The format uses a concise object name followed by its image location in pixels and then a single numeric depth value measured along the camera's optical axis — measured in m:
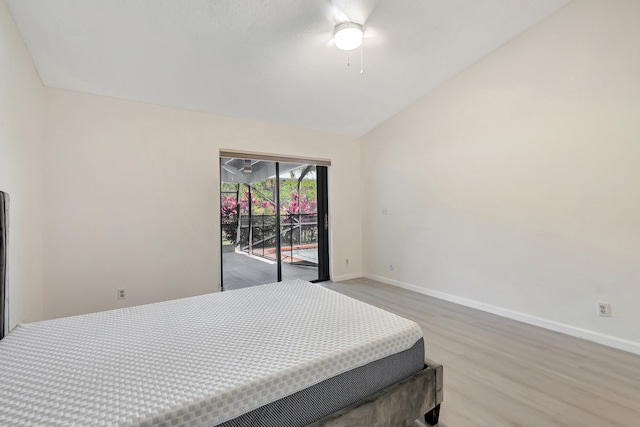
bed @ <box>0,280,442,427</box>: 0.94
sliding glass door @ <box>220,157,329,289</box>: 4.18
